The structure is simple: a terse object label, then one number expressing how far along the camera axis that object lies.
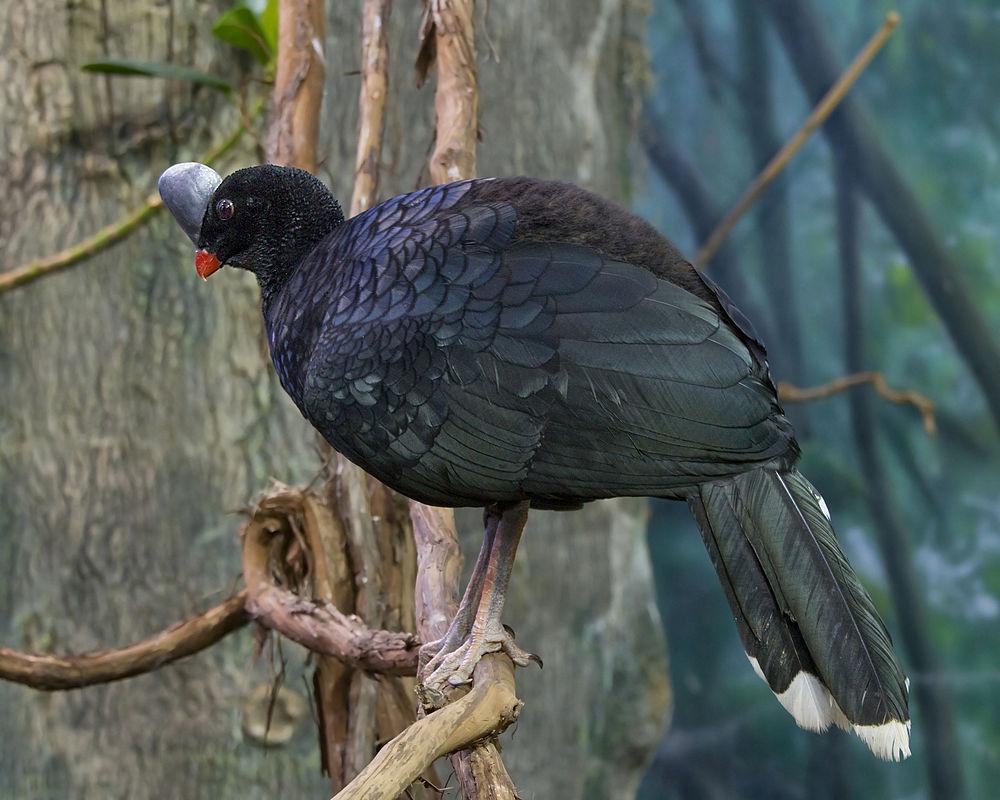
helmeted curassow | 2.31
